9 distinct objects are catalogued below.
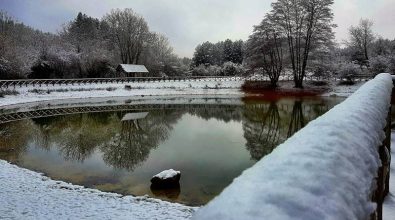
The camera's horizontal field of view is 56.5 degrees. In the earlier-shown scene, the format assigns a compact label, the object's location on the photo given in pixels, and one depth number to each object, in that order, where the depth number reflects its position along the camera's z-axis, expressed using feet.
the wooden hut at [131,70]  244.83
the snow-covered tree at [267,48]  175.42
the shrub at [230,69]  269.44
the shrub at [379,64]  146.61
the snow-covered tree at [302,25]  166.81
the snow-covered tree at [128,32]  301.63
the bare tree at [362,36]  276.82
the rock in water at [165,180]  38.25
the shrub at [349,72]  164.35
